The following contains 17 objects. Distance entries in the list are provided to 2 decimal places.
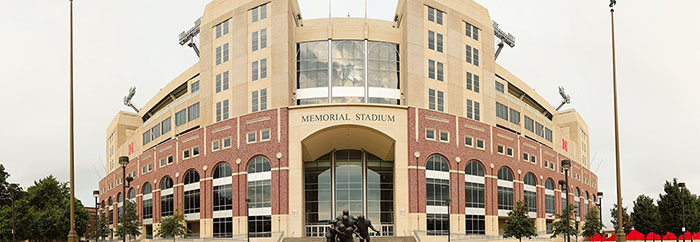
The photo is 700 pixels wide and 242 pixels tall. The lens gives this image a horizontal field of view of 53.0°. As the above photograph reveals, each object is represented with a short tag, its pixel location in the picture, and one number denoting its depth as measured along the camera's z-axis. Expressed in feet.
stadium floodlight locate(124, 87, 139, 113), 368.48
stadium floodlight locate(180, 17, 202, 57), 292.81
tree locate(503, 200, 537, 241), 219.00
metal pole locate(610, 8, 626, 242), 106.22
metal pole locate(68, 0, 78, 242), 93.15
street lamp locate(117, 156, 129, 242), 131.34
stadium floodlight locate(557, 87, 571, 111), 379.35
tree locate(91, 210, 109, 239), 287.83
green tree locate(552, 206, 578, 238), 228.22
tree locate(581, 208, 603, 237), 244.42
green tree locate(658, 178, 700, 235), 239.71
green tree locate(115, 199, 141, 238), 260.38
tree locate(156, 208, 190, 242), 226.58
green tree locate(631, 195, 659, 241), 255.50
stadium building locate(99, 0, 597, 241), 222.28
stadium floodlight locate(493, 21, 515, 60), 308.81
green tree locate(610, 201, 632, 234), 328.70
